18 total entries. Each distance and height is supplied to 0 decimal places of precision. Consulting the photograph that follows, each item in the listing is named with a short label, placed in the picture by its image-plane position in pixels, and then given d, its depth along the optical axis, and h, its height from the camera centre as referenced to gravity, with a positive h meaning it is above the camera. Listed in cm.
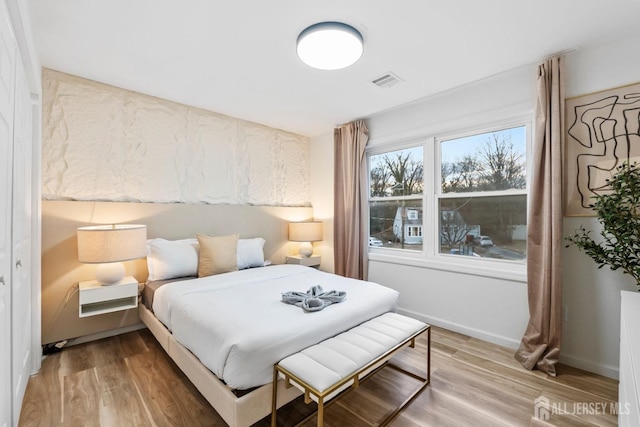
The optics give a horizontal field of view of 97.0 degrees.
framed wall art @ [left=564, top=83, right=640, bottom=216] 201 +55
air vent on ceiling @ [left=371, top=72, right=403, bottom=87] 258 +126
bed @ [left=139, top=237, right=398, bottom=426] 147 -69
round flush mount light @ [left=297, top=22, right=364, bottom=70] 189 +119
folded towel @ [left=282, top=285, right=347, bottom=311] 198 -62
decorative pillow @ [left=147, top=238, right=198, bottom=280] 273 -44
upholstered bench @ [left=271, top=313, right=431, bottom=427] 137 -79
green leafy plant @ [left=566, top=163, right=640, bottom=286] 174 -4
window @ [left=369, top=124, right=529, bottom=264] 271 +20
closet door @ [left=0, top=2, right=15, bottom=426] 125 +6
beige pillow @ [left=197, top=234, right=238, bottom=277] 284 -42
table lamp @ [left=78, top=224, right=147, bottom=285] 231 -27
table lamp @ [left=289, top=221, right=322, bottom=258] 397 -27
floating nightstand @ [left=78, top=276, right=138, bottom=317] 235 -70
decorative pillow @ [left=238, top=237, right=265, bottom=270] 325 -46
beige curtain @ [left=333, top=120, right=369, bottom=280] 365 +15
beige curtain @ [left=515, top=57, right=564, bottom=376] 218 -12
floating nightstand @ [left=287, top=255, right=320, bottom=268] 390 -64
